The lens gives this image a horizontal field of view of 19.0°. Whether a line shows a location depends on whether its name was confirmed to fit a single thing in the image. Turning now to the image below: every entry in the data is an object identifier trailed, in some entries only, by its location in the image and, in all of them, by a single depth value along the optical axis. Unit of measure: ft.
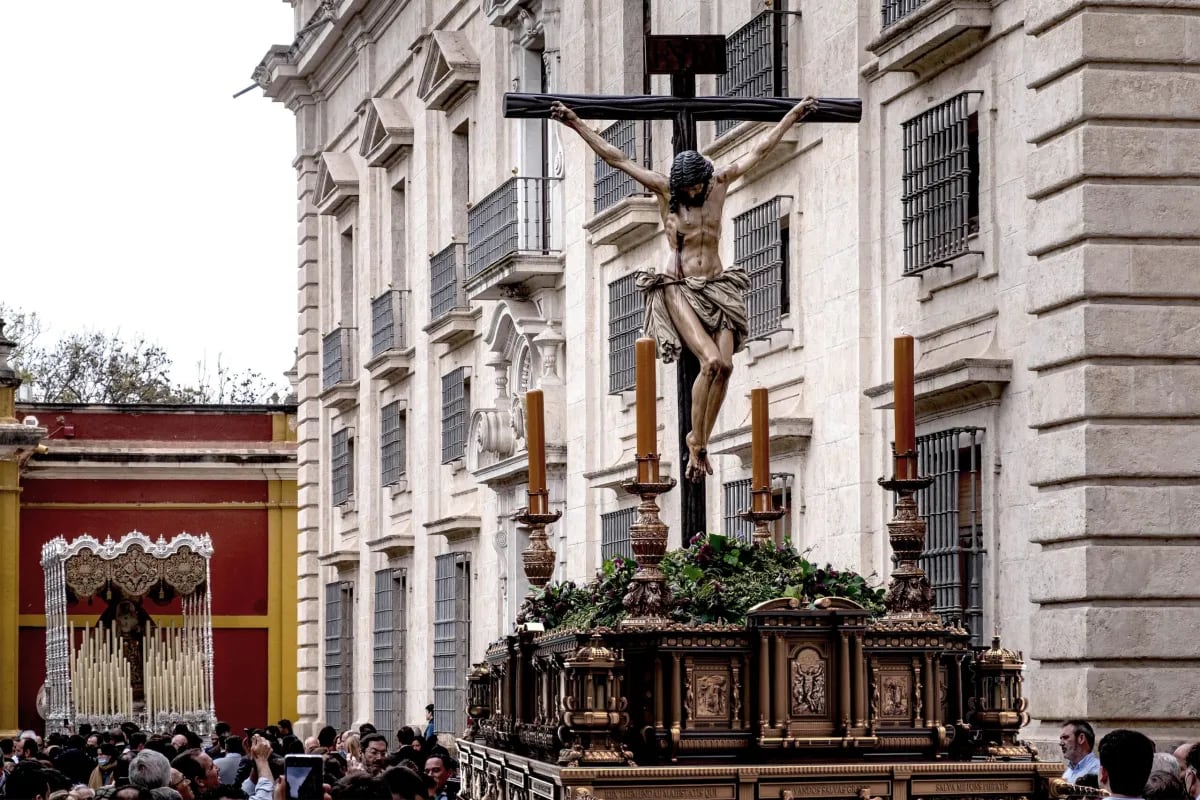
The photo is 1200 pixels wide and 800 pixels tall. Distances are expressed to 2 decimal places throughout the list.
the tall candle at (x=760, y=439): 44.93
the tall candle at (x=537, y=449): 44.46
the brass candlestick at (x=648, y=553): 38.14
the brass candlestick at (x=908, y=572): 40.74
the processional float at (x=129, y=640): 146.08
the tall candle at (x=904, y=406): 40.54
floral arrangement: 39.90
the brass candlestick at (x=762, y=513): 45.68
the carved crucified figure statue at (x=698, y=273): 42.91
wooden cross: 44.73
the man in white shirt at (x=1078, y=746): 52.97
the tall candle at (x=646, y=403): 37.79
